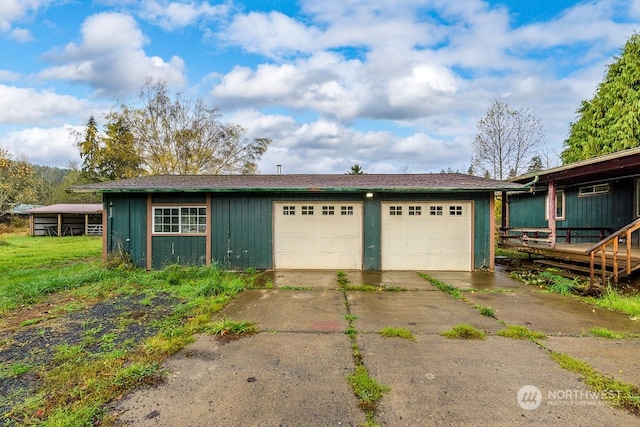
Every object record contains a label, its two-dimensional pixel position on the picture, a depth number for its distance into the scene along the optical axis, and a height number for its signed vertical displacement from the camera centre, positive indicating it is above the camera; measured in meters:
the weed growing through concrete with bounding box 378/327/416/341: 3.51 -1.47
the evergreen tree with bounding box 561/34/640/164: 13.89 +4.96
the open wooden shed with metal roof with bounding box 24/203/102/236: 20.41 -0.47
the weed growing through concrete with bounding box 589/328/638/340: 3.47 -1.47
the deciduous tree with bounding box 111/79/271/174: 20.38 +5.74
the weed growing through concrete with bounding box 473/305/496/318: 4.31 -1.49
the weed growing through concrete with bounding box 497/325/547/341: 3.51 -1.48
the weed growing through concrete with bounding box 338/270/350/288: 6.24 -1.51
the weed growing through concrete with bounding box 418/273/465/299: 5.43 -1.51
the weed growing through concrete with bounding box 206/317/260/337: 3.66 -1.46
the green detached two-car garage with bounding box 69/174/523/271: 7.76 -0.40
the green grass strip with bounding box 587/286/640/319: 4.30 -1.42
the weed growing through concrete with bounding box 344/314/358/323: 4.11 -1.49
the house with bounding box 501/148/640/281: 5.77 +0.07
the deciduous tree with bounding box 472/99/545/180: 17.02 +4.23
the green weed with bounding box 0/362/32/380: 2.68 -1.46
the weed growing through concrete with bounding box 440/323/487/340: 3.53 -1.48
